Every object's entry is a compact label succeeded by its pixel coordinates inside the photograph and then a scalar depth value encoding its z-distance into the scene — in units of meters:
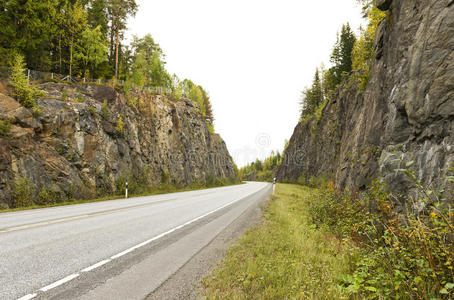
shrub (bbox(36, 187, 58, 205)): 11.73
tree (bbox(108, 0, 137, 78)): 26.02
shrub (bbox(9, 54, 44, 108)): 13.48
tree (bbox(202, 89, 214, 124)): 64.75
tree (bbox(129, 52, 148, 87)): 34.55
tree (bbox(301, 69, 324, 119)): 46.19
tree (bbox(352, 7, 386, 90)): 12.92
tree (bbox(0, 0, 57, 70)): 17.83
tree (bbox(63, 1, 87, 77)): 24.12
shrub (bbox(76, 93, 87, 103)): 17.48
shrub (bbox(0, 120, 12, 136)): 11.76
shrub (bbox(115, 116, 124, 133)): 19.60
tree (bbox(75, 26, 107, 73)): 24.66
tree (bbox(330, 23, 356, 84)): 33.97
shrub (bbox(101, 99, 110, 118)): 18.75
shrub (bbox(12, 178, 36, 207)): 10.82
